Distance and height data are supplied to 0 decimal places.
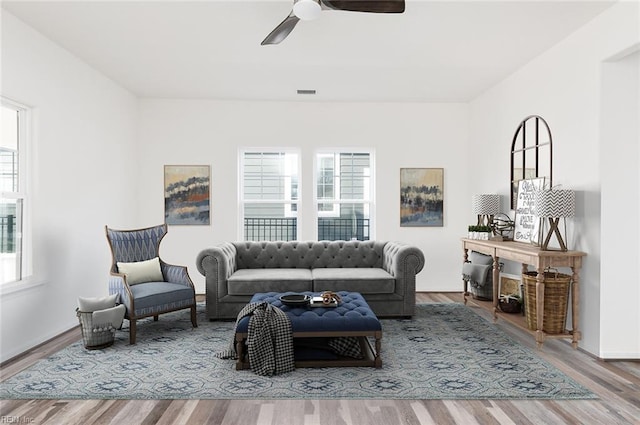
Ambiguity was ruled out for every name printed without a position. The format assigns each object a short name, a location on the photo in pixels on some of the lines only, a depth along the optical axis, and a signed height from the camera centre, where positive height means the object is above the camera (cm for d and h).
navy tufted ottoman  335 -95
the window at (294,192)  657 +23
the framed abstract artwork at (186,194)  636 +19
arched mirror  443 +63
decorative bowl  368 -80
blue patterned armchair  409 -76
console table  371 -54
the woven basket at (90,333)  378 -113
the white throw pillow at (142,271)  451 -69
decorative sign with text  445 -5
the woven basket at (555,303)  380 -83
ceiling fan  275 +132
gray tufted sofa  477 -83
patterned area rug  292 -126
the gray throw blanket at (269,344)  326 -104
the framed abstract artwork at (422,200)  654 +13
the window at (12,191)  375 +13
